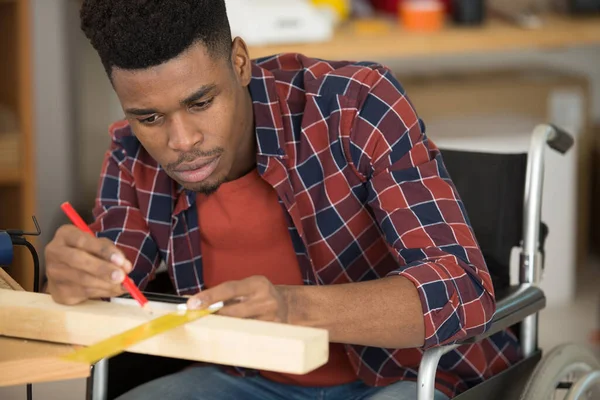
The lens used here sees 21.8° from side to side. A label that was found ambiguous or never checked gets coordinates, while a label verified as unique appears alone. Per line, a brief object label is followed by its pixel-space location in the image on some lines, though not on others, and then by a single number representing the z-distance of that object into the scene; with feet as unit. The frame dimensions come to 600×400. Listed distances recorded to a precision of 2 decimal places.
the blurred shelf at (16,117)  10.85
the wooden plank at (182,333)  5.37
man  6.05
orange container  11.73
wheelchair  6.61
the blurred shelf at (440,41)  11.19
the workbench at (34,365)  5.36
